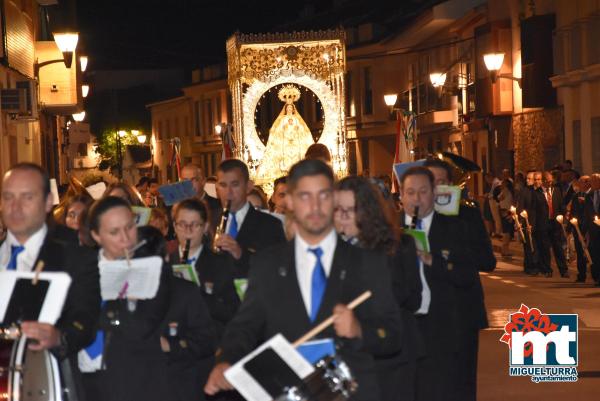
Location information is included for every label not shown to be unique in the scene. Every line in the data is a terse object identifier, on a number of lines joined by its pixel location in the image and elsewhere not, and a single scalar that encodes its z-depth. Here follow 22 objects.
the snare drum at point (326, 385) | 5.70
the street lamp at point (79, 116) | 46.26
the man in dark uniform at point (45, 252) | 6.56
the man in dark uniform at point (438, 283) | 9.54
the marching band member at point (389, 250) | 7.67
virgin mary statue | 31.00
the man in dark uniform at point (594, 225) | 21.55
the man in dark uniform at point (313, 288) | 6.09
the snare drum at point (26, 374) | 6.23
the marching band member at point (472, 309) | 9.98
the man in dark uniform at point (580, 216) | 22.05
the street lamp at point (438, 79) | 44.69
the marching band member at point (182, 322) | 7.81
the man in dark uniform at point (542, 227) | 24.12
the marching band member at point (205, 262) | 9.09
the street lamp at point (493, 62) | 31.69
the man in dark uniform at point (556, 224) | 24.02
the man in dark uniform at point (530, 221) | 24.42
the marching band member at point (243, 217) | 10.35
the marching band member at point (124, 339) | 7.36
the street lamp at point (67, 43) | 25.20
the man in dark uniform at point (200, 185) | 11.88
